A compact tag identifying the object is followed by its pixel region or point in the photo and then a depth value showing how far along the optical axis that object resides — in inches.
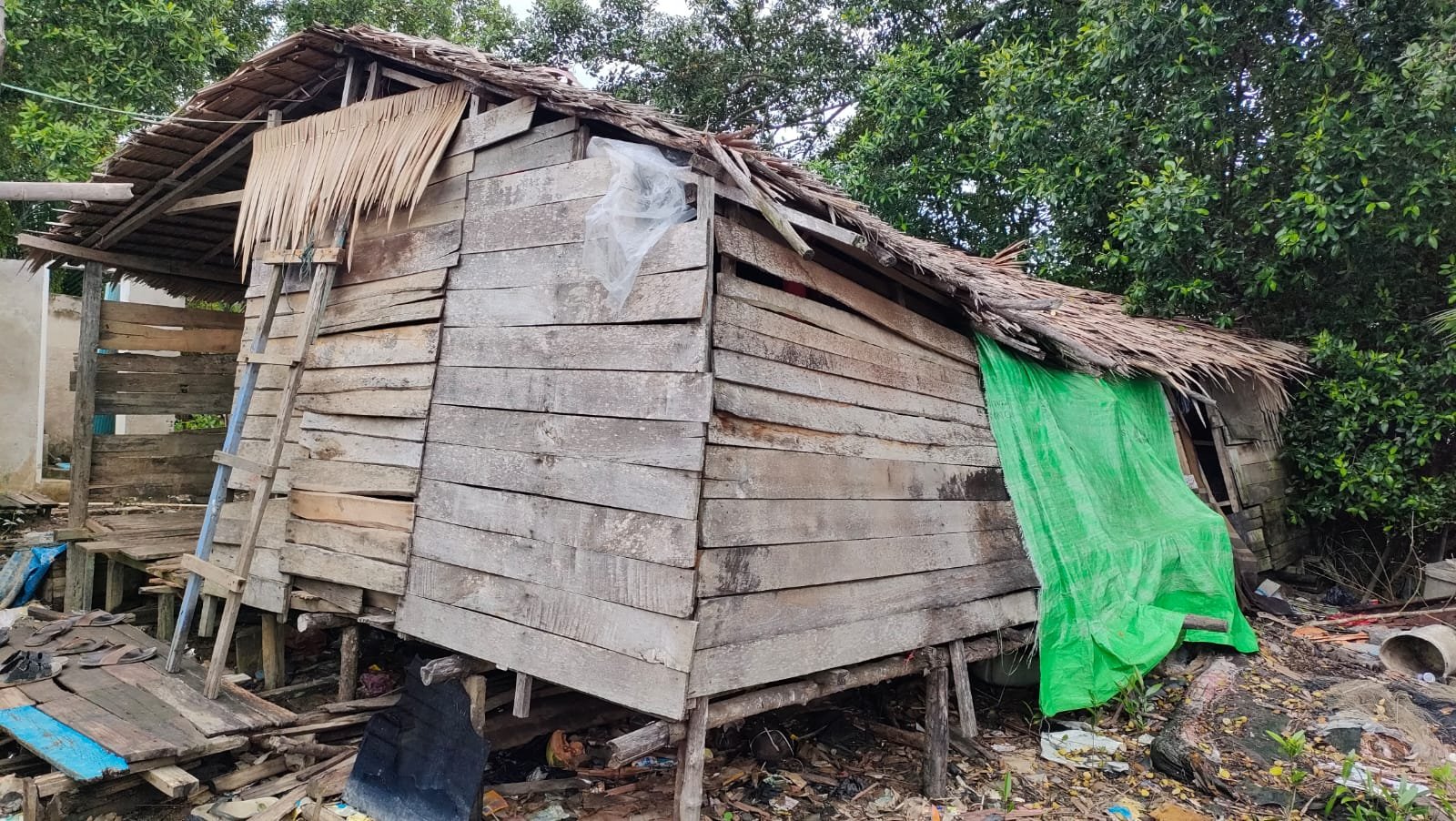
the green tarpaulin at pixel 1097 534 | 221.9
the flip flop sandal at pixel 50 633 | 238.2
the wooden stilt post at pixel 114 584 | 292.8
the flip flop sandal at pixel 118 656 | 224.7
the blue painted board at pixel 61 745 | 168.7
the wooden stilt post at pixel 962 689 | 203.2
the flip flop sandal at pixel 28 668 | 211.9
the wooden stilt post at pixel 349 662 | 214.8
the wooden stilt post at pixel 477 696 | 176.9
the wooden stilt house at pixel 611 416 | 148.5
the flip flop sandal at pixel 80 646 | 232.2
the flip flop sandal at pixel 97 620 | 259.6
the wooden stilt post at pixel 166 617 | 272.7
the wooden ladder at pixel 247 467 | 200.1
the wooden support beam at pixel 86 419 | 283.1
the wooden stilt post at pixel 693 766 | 145.3
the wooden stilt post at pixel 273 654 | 229.6
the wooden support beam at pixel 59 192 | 144.7
